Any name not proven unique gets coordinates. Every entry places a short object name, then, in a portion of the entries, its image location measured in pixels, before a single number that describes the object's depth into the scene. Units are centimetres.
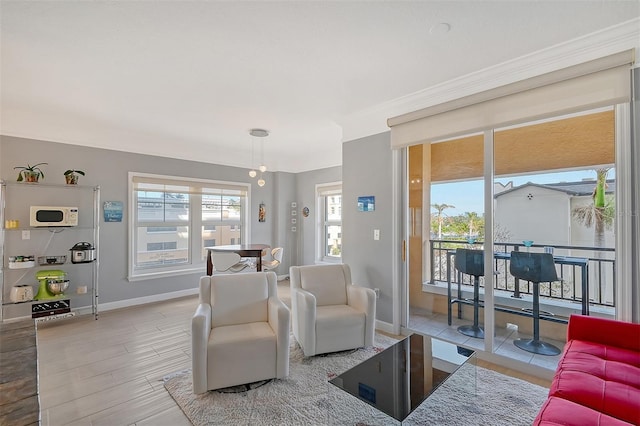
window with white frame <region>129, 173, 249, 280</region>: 473
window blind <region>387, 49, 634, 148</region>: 210
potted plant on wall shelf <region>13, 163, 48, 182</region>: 358
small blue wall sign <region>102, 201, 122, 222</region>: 437
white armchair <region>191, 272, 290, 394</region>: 218
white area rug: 196
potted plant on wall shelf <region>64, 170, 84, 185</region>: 388
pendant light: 442
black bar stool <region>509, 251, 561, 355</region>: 278
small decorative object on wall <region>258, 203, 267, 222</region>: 624
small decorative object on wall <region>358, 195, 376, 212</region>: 367
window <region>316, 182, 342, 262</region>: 597
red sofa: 131
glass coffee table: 173
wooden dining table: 418
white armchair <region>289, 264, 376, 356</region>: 276
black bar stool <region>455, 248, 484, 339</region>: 303
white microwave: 367
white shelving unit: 364
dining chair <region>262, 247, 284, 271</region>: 539
